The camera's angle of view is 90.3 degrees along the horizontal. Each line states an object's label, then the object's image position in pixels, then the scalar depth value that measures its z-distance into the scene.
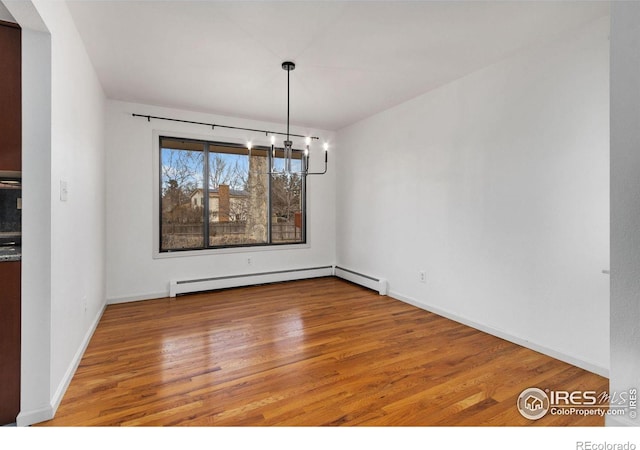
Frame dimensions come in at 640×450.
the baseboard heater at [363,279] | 4.38
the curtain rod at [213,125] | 4.14
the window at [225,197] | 4.47
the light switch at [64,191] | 1.97
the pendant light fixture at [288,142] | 2.97
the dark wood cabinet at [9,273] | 1.72
